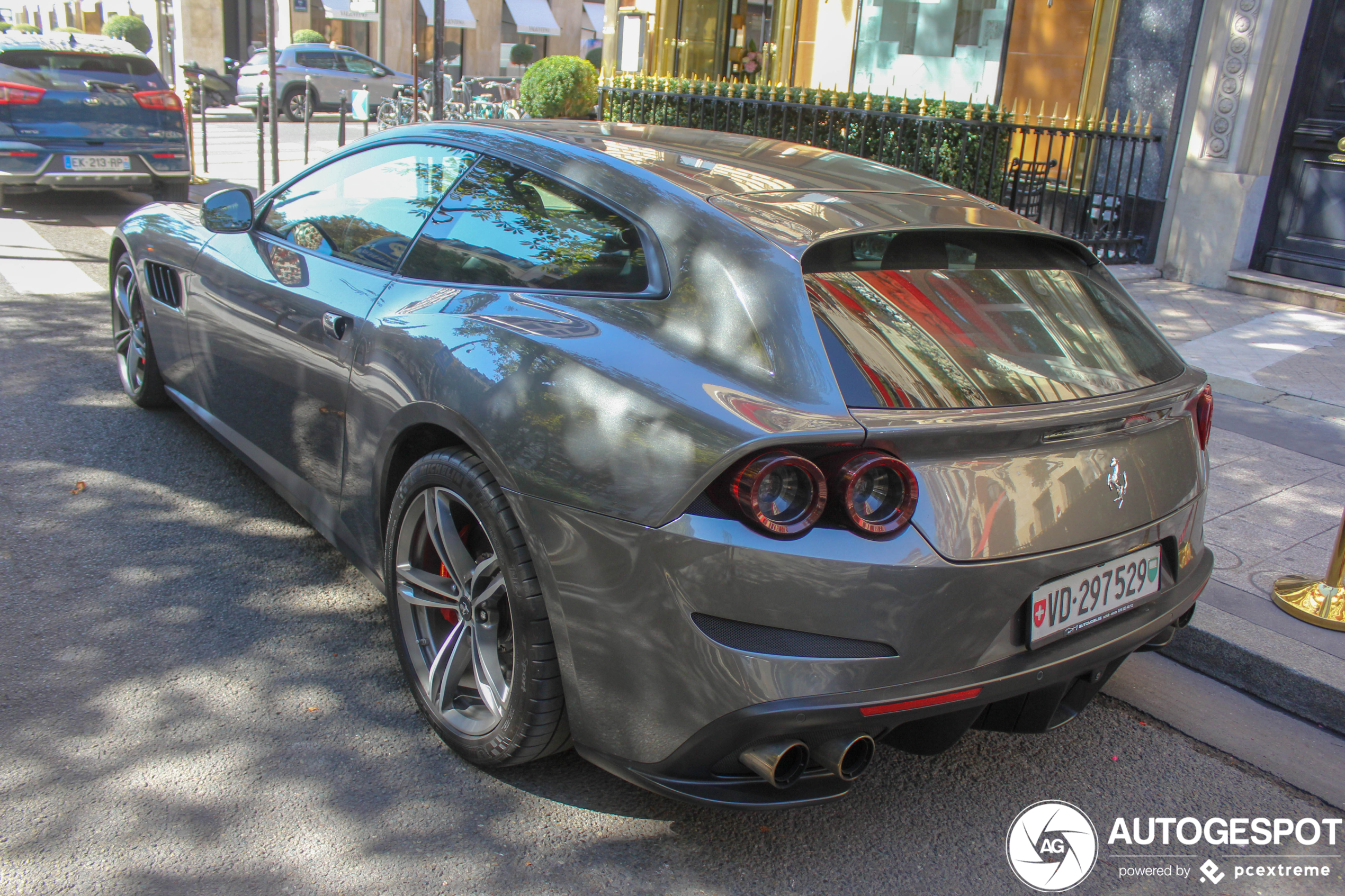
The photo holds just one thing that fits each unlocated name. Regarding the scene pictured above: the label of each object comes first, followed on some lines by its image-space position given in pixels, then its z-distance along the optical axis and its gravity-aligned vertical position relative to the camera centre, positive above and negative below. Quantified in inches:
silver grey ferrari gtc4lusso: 82.0 -27.9
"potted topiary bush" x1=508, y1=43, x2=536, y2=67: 1517.0 +59.2
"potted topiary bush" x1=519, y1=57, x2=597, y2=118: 591.2 +6.9
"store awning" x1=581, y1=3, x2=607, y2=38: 1734.7 +136.3
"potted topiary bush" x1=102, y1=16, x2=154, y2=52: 1395.2 +44.2
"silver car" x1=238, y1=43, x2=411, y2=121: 992.9 +5.4
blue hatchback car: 400.8 -20.2
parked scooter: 1068.5 -14.6
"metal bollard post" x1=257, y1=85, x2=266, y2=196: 468.8 -34.1
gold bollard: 141.9 -56.6
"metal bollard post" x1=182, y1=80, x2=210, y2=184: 457.2 -31.2
